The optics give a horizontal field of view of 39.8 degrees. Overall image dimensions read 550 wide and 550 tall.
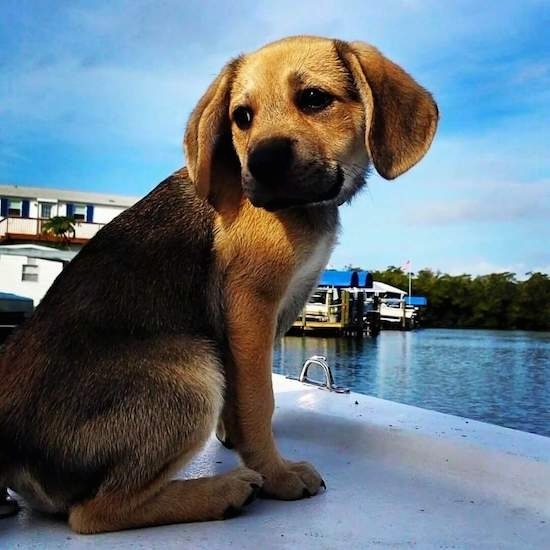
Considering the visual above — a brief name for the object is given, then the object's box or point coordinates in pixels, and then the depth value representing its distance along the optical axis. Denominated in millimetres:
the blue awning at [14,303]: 6200
